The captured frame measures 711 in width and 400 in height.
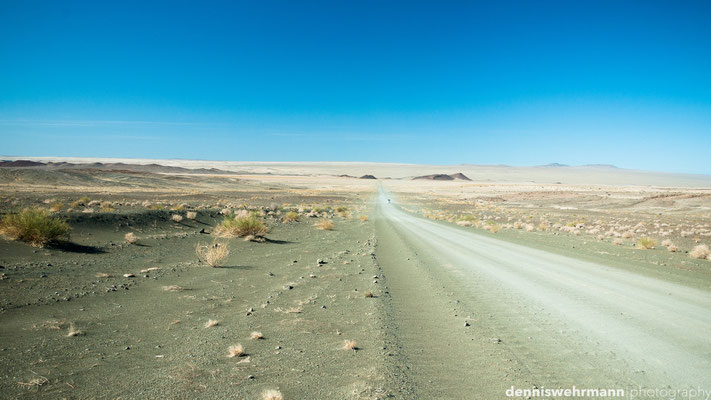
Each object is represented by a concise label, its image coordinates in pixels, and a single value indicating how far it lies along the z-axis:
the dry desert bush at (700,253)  15.21
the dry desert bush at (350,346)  5.84
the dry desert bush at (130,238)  14.92
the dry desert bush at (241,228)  17.70
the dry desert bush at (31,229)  12.20
